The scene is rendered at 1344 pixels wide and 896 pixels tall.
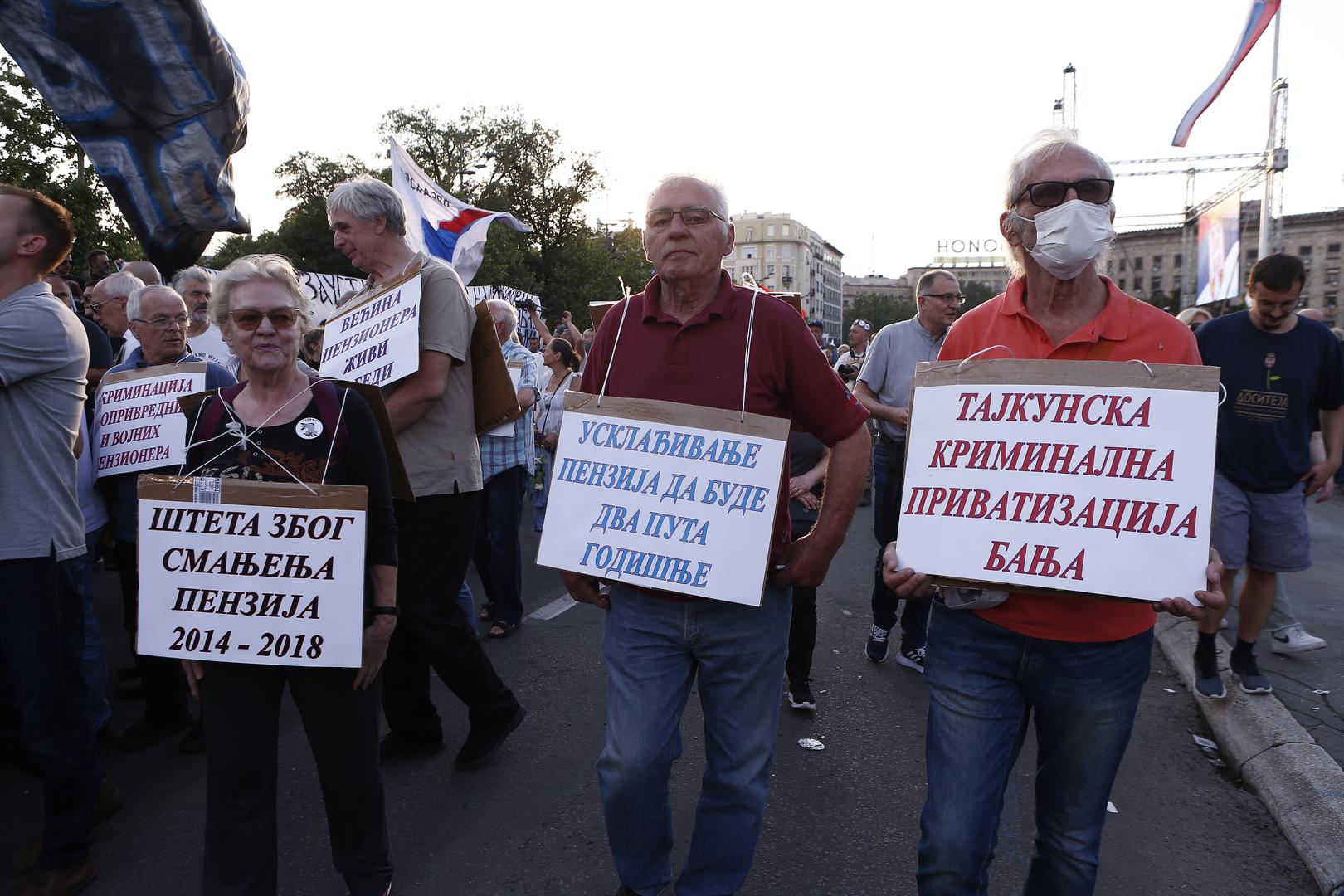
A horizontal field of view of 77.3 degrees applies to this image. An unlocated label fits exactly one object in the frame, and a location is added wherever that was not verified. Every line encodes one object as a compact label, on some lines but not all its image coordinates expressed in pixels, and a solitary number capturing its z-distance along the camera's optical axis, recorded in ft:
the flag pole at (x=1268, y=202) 59.00
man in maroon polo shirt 7.41
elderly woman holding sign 7.30
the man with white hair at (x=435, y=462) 10.50
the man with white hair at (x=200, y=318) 16.16
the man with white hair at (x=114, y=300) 15.02
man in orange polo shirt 6.30
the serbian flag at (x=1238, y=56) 53.16
